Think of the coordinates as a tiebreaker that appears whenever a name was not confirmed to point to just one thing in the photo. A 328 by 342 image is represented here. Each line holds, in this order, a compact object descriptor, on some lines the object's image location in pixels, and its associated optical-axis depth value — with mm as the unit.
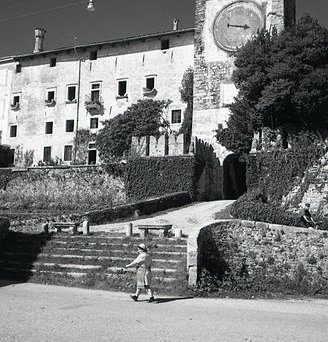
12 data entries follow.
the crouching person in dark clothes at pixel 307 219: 18234
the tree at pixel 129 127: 38906
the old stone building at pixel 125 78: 35312
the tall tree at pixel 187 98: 37469
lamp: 20953
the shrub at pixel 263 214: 17938
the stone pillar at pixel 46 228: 19391
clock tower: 34719
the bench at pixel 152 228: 17922
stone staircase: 14281
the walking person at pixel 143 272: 12000
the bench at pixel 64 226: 19281
